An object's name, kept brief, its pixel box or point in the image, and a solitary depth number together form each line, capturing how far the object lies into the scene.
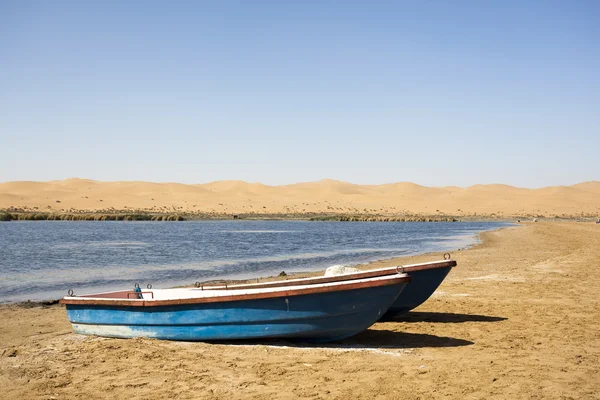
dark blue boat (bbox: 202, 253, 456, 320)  10.45
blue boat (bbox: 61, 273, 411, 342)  8.55
